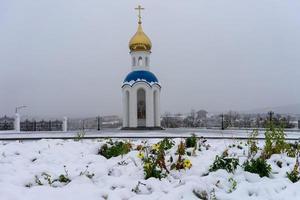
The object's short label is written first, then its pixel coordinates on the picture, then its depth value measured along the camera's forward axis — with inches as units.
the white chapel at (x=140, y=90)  725.6
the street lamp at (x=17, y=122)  733.8
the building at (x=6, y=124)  810.6
